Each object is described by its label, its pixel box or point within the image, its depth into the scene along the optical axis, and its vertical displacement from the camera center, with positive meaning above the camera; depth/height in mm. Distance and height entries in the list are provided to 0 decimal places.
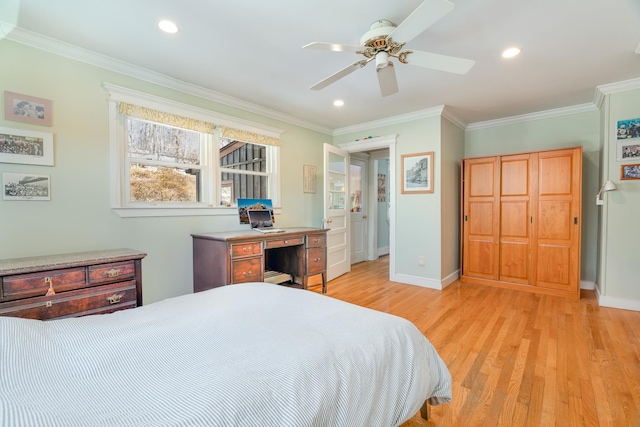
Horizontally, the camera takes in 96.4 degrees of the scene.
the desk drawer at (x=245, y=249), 2725 -417
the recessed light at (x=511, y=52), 2350 +1292
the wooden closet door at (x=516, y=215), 3775 -121
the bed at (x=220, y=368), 708 -491
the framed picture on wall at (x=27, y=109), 2068 +741
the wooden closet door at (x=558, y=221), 3457 -187
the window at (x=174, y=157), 2607 +540
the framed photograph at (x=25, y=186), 2059 +161
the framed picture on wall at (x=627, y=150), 3004 +598
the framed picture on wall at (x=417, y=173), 3914 +474
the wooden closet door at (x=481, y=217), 4012 -158
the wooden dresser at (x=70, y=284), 1700 -502
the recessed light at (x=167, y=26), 2010 +1301
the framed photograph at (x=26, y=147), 2051 +455
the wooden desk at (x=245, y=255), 2703 -508
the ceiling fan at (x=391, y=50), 1702 +1034
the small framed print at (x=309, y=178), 4363 +442
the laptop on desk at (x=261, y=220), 3416 -157
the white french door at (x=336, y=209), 4207 -36
